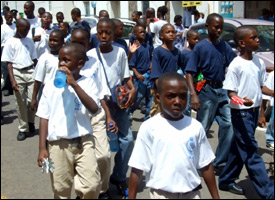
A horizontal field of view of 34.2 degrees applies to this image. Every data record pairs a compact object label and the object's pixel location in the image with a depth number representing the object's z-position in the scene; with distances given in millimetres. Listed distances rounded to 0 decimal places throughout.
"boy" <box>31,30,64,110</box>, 5262
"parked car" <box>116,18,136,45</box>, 14562
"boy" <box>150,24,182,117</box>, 5887
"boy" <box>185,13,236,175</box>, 5266
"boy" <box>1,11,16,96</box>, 11169
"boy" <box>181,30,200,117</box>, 7444
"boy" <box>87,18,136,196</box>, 4812
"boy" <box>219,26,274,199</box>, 4559
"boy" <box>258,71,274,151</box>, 4972
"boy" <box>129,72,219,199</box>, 3027
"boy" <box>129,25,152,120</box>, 7273
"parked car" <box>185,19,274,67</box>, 8828
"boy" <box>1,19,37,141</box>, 7394
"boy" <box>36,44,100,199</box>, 3668
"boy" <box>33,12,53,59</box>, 8617
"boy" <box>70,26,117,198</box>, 4414
